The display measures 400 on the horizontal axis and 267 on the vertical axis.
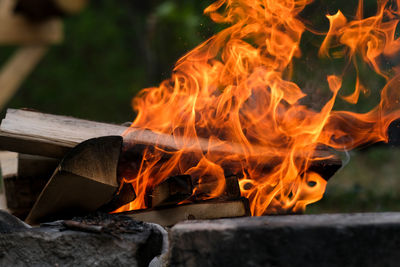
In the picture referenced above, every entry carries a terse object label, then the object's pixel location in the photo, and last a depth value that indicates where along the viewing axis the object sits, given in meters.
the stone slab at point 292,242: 3.54
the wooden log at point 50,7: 3.64
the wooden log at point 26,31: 3.97
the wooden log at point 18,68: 4.07
